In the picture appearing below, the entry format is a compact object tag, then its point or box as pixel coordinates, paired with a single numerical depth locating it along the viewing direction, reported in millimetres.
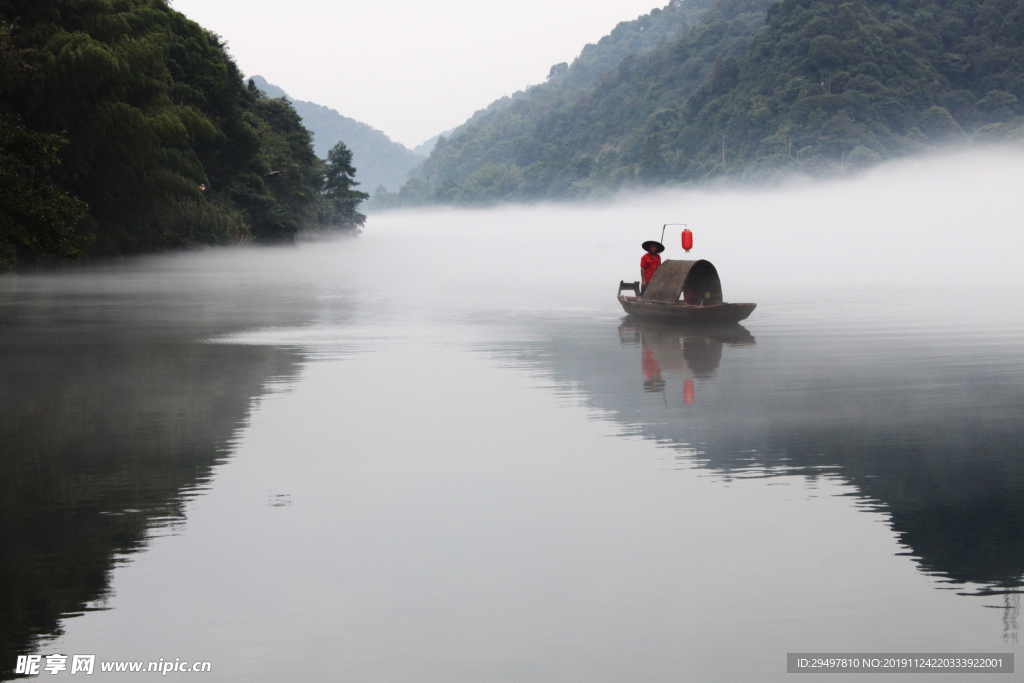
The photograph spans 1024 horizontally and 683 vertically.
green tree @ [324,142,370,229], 110500
